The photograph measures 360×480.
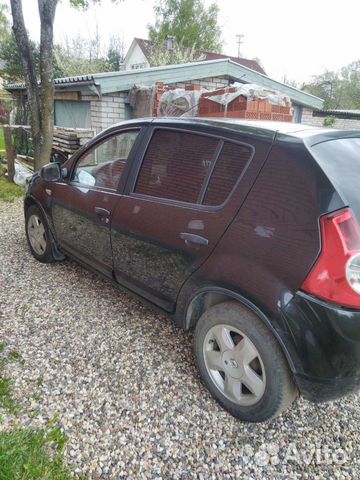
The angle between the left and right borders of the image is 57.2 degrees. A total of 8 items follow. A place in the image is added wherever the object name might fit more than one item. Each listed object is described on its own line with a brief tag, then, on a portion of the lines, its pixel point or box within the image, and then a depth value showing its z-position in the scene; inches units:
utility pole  1549.0
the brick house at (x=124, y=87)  303.0
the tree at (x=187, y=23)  1106.7
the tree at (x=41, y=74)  252.5
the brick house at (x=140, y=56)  1147.9
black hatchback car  61.4
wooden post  311.6
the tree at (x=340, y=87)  1305.5
